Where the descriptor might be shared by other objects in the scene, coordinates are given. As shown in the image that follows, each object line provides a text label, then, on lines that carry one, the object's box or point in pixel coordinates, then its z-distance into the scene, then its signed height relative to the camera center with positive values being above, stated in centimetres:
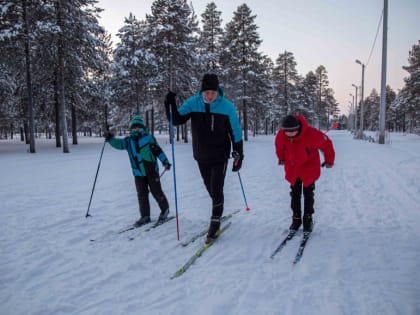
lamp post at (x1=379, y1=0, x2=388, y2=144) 2030 +511
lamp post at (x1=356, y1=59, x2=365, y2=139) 3503 +618
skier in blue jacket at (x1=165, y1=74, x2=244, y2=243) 417 +4
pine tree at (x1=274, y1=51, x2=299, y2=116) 5012 +1021
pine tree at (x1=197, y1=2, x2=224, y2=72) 3297 +1206
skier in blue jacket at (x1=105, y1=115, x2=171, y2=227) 512 -42
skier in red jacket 427 -37
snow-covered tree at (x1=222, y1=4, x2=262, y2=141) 3148 +888
